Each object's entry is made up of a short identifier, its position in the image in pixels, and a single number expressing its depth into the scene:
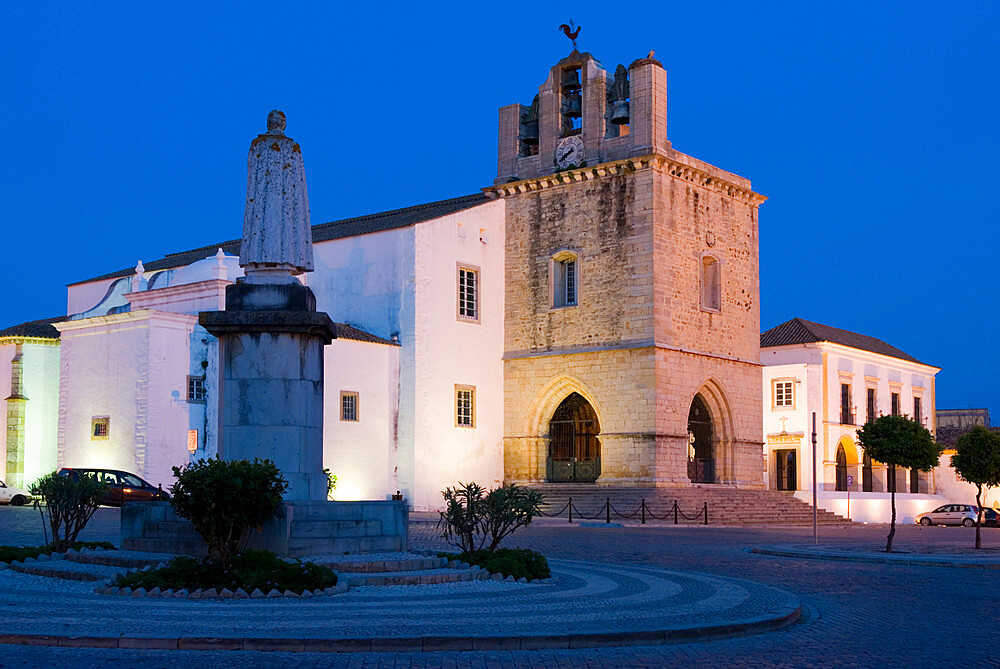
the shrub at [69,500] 15.90
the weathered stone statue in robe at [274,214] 14.75
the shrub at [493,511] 14.73
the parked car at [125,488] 31.67
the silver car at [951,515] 42.91
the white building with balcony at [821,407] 49.22
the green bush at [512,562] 13.81
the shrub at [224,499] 12.09
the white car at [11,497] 36.59
